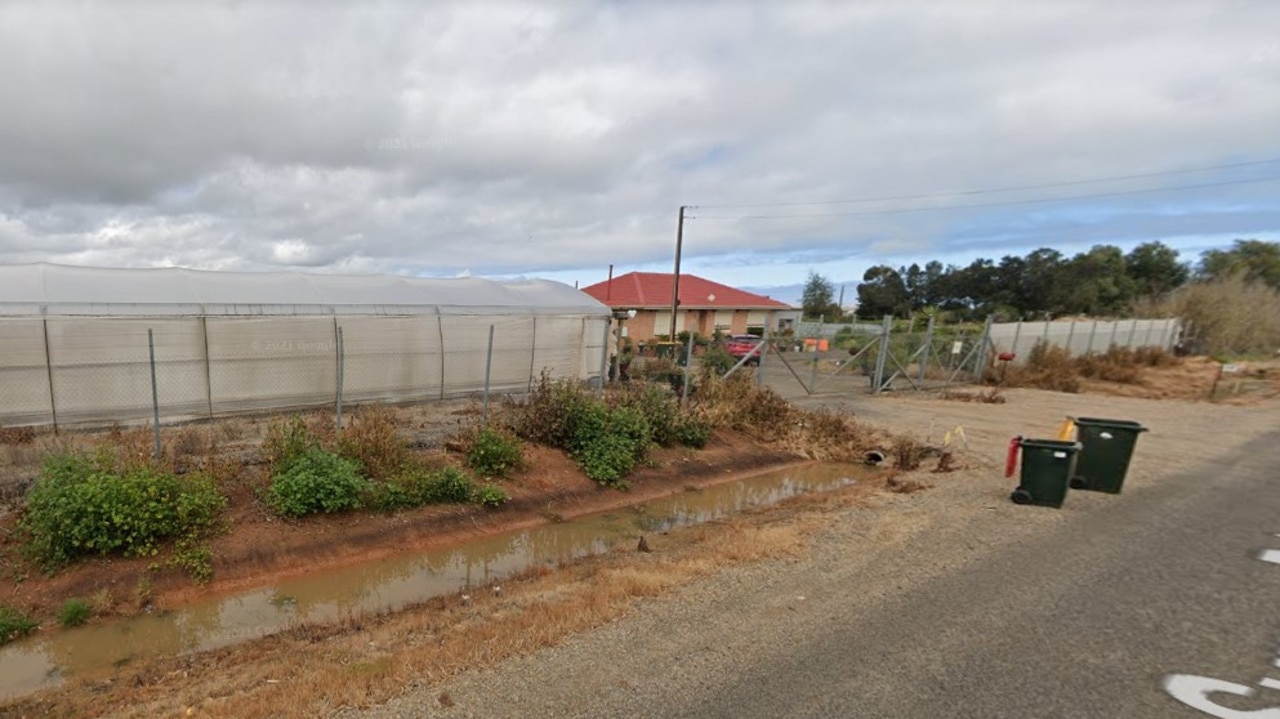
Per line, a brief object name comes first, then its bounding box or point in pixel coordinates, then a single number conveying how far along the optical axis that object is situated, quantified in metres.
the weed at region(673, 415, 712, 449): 11.05
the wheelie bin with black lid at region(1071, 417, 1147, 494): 8.16
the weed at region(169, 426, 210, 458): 8.02
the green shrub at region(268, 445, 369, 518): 6.75
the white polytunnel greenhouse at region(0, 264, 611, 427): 9.91
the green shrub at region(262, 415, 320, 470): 7.38
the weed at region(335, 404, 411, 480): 7.86
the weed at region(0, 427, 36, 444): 8.74
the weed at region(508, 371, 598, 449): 9.69
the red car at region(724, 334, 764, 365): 29.89
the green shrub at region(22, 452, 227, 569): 5.53
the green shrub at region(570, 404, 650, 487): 9.23
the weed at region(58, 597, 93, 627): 4.97
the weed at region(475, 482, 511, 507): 7.88
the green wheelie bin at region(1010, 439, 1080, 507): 7.59
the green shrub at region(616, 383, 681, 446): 10.72
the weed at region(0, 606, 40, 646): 4.73
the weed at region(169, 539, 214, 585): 5.70
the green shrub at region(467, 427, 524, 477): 8.52
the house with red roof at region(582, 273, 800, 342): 44.38
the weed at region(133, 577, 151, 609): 5.31
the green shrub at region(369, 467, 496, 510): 7.35
